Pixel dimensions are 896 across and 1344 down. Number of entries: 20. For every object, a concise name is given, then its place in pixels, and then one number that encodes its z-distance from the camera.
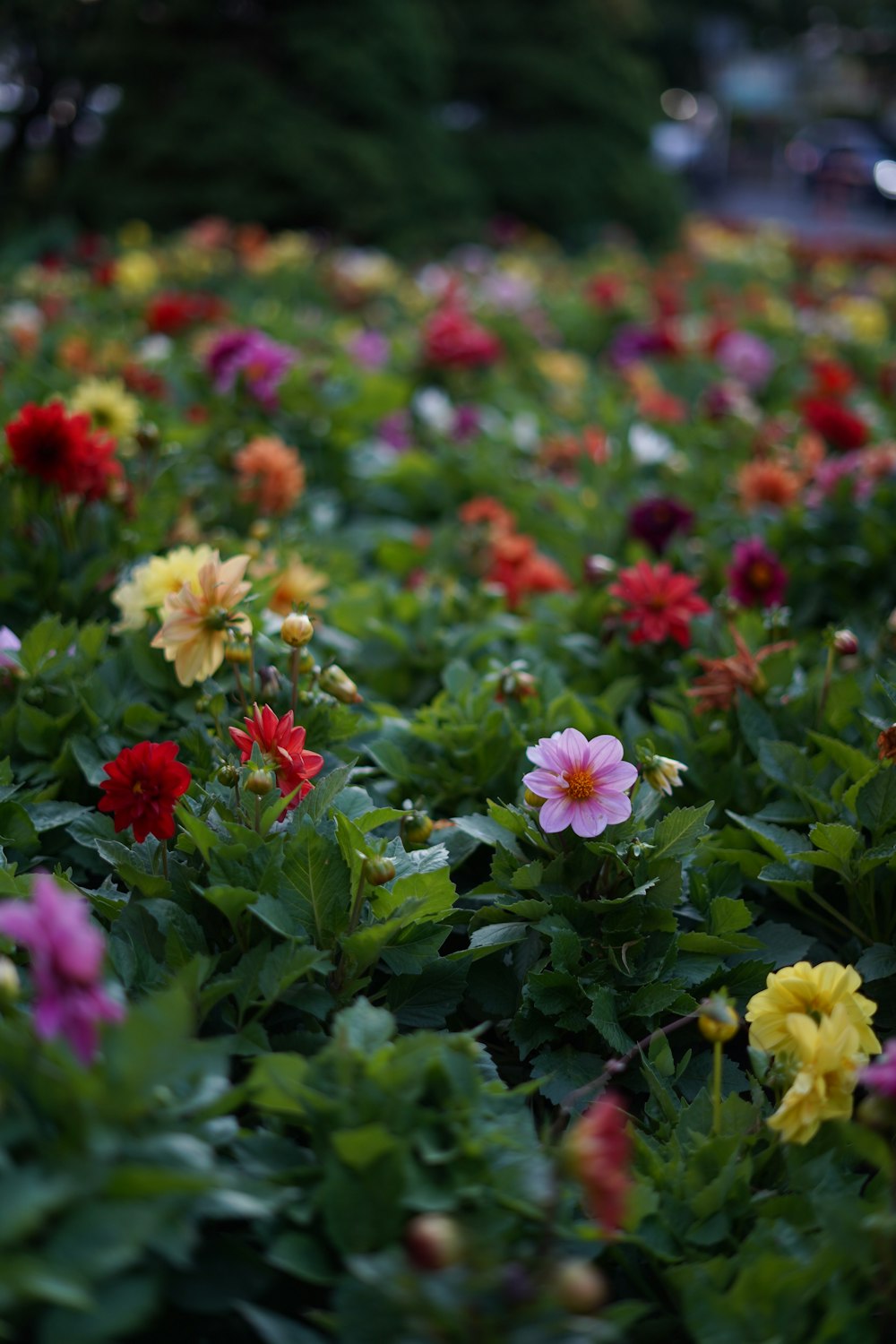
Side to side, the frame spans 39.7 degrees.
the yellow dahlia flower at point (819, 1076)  1.27
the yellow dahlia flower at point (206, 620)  1.68
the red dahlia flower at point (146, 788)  1.50
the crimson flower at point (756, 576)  2.38
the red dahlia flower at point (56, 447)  2.11
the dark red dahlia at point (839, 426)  3.32
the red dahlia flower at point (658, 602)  2.15
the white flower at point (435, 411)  3.87
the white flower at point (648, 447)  3.59
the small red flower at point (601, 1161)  0.96
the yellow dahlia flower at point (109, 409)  2.67
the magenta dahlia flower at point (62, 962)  0.94
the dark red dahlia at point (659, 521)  2.74
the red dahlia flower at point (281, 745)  1.54
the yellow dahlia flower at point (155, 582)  1.87
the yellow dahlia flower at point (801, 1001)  1.35
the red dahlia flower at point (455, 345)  4.12
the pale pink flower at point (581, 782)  1.47
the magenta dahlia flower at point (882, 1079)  1.08
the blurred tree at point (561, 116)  10.11
